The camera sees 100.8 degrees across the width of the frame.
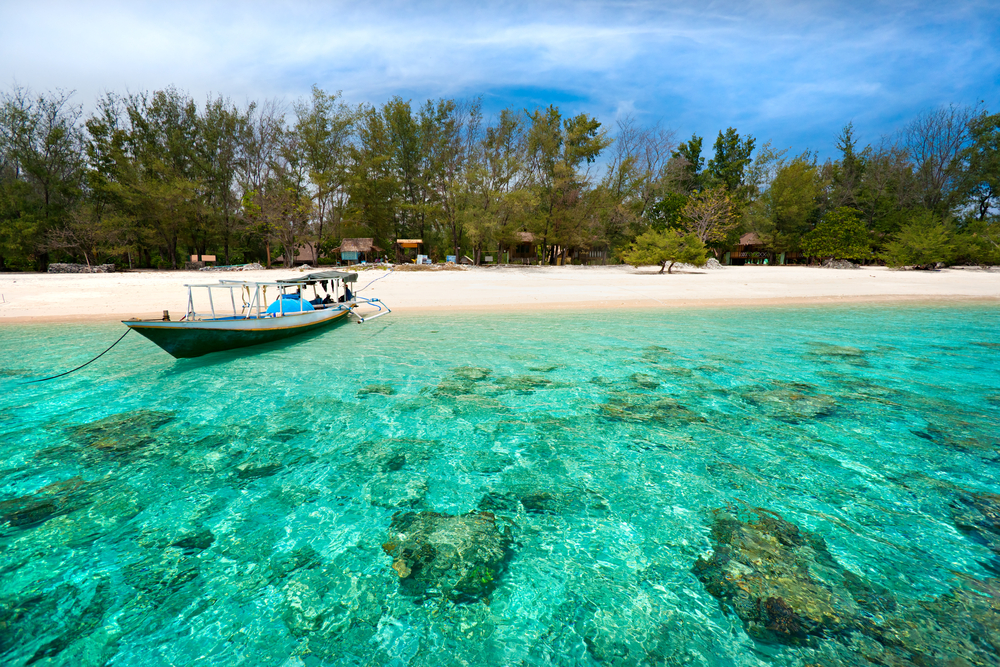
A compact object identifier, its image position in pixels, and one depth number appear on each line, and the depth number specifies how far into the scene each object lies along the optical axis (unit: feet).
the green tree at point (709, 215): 117.29
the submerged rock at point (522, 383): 24.85
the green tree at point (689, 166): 141.59
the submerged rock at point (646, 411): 20.22
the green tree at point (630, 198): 131.44
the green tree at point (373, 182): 126.57
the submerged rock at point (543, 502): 13.42
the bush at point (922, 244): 98.84
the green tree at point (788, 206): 131.95
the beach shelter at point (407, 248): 131.03
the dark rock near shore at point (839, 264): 119.19
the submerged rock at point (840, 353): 30.99
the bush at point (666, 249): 102.42
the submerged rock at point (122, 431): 17.79
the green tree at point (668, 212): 125.49
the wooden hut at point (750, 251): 148.97
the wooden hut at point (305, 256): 145.01
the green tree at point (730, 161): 140.26
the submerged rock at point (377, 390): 24.17
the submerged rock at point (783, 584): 9.14
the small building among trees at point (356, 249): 126.93
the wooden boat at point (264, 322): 27.56
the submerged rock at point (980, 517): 11.85
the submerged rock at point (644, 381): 25.29
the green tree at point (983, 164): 123.13
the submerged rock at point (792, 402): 20.68
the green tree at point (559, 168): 116.57
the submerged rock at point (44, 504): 12.77
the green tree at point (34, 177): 101.86
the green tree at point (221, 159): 123.03
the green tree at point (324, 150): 118.93
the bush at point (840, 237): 118.32
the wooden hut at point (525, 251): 146.51
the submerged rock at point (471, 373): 26.99
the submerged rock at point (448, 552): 10.30
